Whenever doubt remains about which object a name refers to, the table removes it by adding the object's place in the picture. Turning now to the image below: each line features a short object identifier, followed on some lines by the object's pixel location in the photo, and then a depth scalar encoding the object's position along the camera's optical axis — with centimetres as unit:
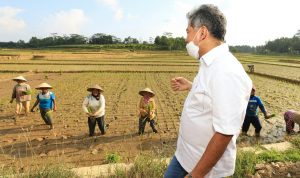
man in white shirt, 165
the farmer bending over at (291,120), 680
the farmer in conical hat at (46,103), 722
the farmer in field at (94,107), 656
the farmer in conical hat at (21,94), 844
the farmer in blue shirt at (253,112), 673
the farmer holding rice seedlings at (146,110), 673
